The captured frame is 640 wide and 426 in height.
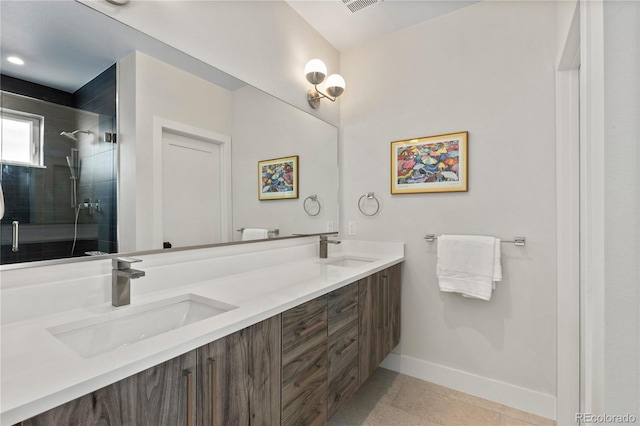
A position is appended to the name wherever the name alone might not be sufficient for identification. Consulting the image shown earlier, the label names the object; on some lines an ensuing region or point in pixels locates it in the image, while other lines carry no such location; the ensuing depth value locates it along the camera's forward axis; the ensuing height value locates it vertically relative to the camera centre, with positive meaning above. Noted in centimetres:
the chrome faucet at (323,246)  218 -25
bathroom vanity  62 -39
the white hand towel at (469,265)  182 -34
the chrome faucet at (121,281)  103 -24
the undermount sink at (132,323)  89 -38
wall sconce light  212 +99
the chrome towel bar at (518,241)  181 -19
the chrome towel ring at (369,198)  233 +9
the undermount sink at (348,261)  216 -37
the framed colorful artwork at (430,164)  198 +34
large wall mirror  93 +29
